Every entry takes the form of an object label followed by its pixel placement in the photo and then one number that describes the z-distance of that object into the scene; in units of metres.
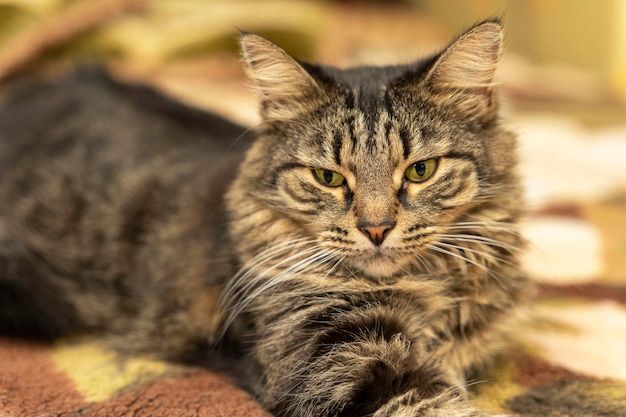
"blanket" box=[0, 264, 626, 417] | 0.53
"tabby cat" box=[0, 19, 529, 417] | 0.53
